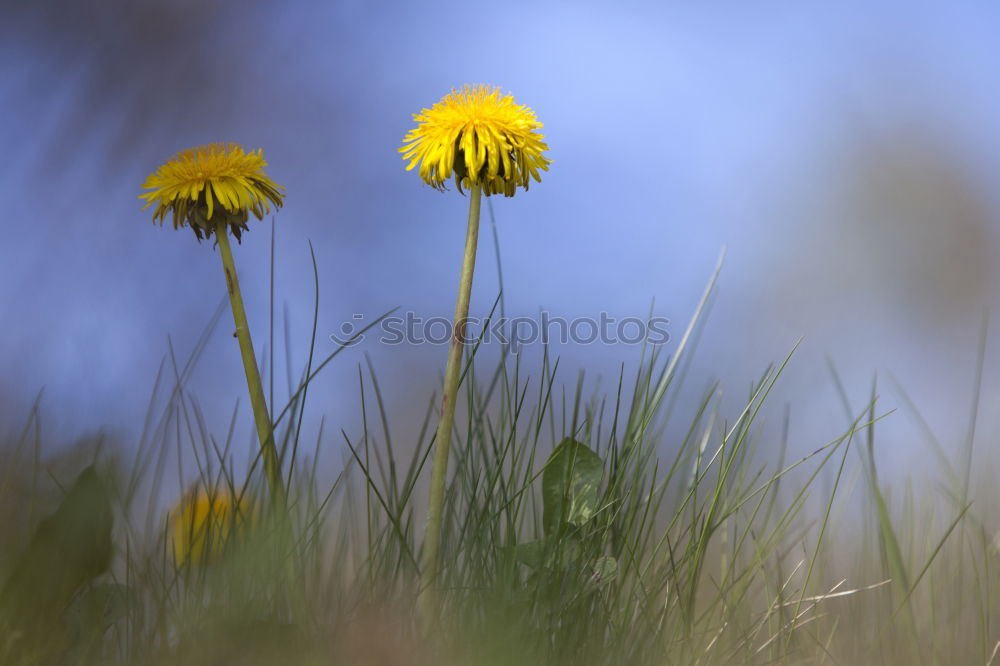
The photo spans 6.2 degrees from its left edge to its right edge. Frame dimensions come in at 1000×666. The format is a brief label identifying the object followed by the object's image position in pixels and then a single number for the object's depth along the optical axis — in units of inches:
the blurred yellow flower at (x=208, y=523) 94.6
